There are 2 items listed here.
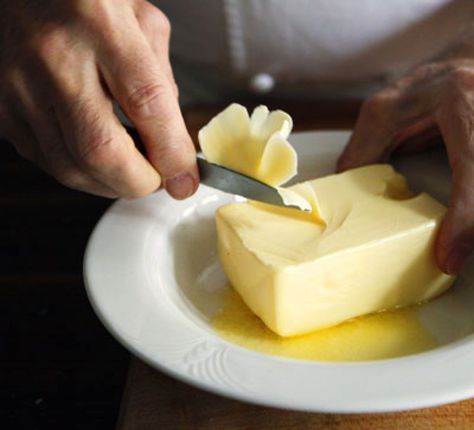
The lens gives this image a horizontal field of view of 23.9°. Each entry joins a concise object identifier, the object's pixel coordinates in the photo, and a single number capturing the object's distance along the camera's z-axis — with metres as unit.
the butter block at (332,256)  0.48
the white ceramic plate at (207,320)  0.42
